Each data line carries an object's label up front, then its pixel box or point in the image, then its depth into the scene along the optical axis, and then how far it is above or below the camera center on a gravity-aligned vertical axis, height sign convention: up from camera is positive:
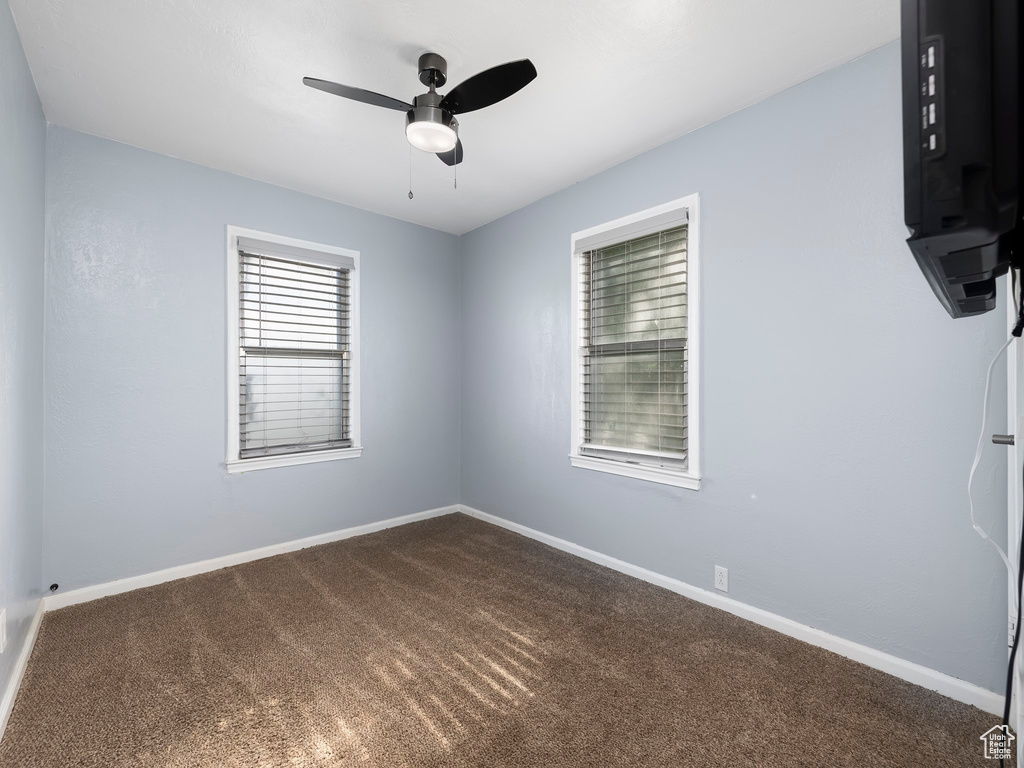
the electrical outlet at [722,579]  2.57 -1.03
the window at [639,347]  2.76 +0.24
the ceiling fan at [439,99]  1.90 +1.18
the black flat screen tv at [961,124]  0.60 +0.33
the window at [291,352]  3.31 +0.23
